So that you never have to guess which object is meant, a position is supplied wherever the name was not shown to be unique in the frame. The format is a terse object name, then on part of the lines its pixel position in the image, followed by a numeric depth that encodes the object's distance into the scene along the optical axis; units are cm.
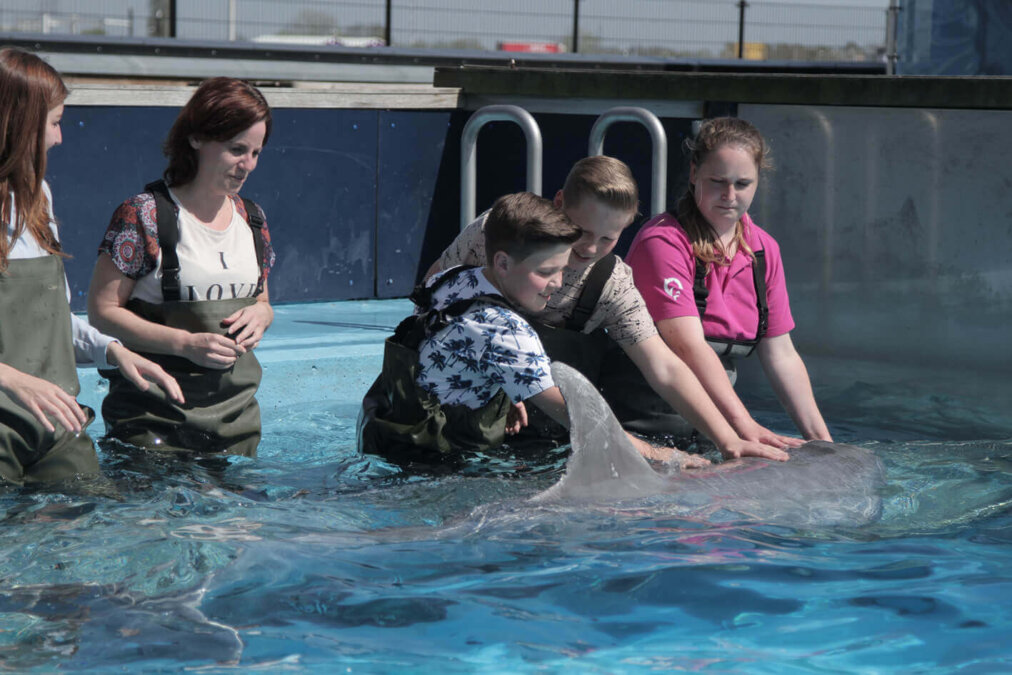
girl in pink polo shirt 956
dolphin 810
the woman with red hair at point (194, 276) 853
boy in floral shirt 830
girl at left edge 736
